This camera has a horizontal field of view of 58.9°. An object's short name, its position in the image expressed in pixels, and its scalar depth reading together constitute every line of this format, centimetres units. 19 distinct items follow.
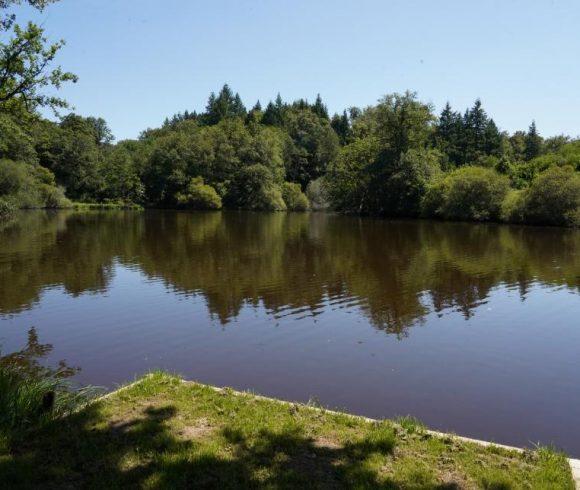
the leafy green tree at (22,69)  2055
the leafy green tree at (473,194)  6125
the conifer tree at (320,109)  14325
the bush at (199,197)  9194
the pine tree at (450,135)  10381
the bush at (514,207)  5772
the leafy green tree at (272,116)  13175
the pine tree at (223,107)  13950
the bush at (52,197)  8175
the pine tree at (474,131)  10162
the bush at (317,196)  10188
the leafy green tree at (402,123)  7138
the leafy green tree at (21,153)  7307
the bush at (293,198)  10025
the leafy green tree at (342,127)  13046
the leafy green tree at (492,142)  10256
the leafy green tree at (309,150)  11638
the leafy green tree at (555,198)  5306
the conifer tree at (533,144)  10200
